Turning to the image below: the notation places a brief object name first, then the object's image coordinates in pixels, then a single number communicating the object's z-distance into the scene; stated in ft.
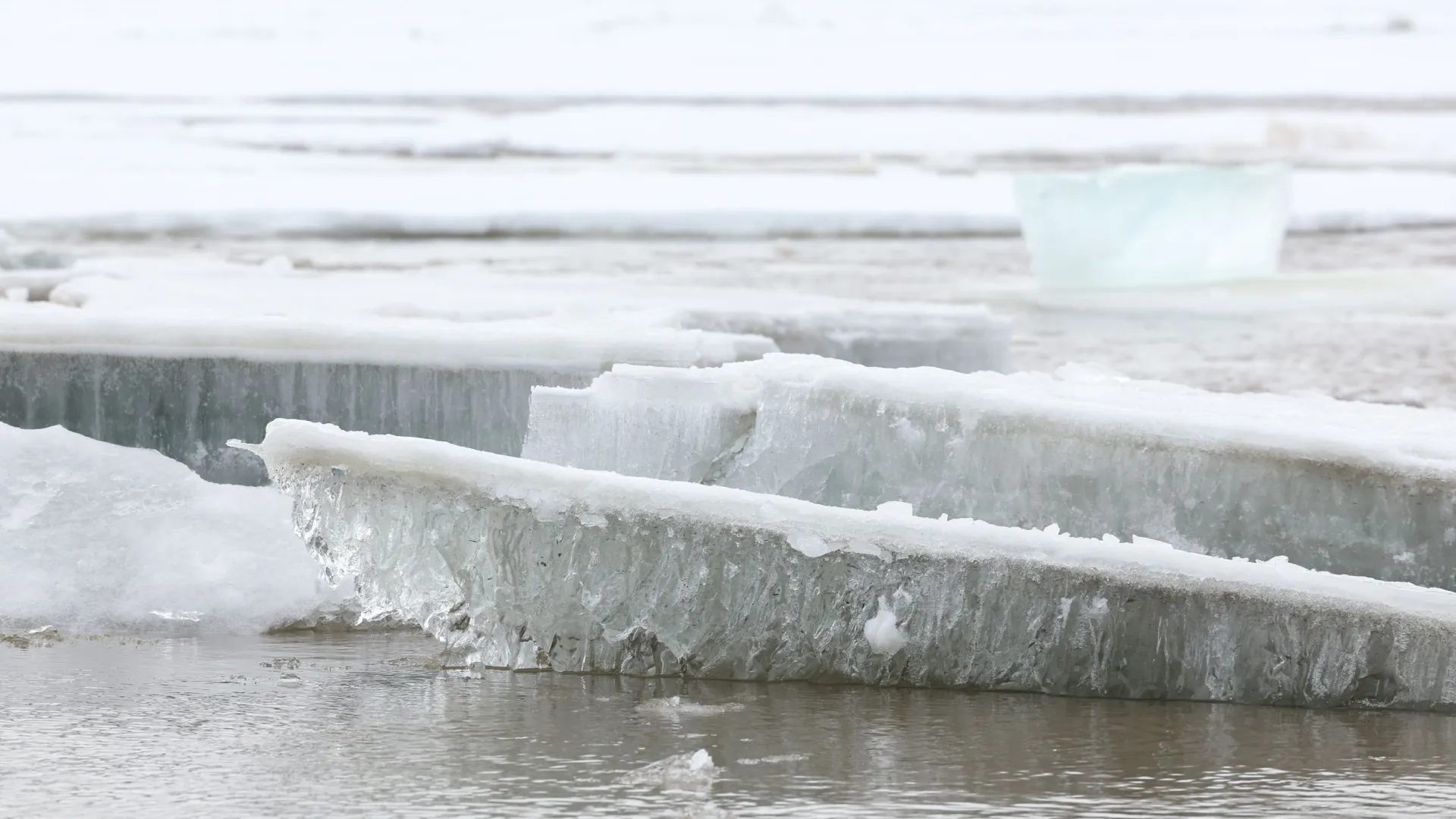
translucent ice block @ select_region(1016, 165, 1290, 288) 83.66
